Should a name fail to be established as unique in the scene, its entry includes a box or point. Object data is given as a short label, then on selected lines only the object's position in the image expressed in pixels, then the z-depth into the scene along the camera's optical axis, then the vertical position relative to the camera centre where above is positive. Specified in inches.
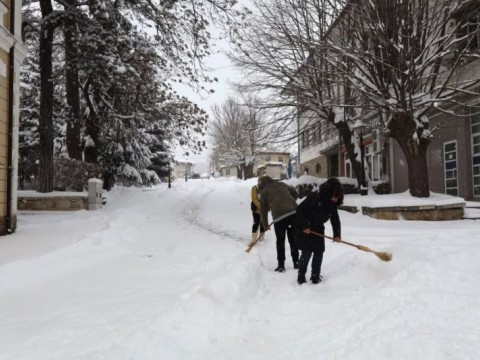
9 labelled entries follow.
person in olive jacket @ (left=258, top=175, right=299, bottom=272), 245.9 -13.6
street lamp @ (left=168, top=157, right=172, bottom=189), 1156.3 +63.0
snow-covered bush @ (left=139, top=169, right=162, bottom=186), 976.6 +34.5
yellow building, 335.6 +72.9
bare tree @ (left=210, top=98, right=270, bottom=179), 1845.5 +228.6
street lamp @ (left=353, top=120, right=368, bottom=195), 604.4 +14.7
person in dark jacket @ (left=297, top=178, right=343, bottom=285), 209.8 -17.1
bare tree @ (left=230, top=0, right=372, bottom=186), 506.3 +167.7
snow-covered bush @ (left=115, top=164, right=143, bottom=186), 881.5 +34.0
